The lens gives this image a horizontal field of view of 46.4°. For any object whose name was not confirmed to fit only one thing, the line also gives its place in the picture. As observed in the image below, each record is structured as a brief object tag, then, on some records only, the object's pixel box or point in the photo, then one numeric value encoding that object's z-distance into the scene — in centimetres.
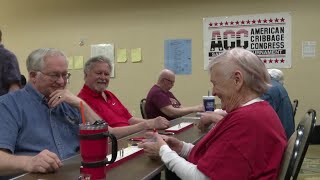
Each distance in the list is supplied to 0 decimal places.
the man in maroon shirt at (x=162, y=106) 388
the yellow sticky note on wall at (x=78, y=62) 568
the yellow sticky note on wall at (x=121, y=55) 550
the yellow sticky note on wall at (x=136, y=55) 544
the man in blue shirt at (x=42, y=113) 164
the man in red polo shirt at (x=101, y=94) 273
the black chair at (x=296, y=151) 124
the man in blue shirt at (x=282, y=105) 290
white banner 496
